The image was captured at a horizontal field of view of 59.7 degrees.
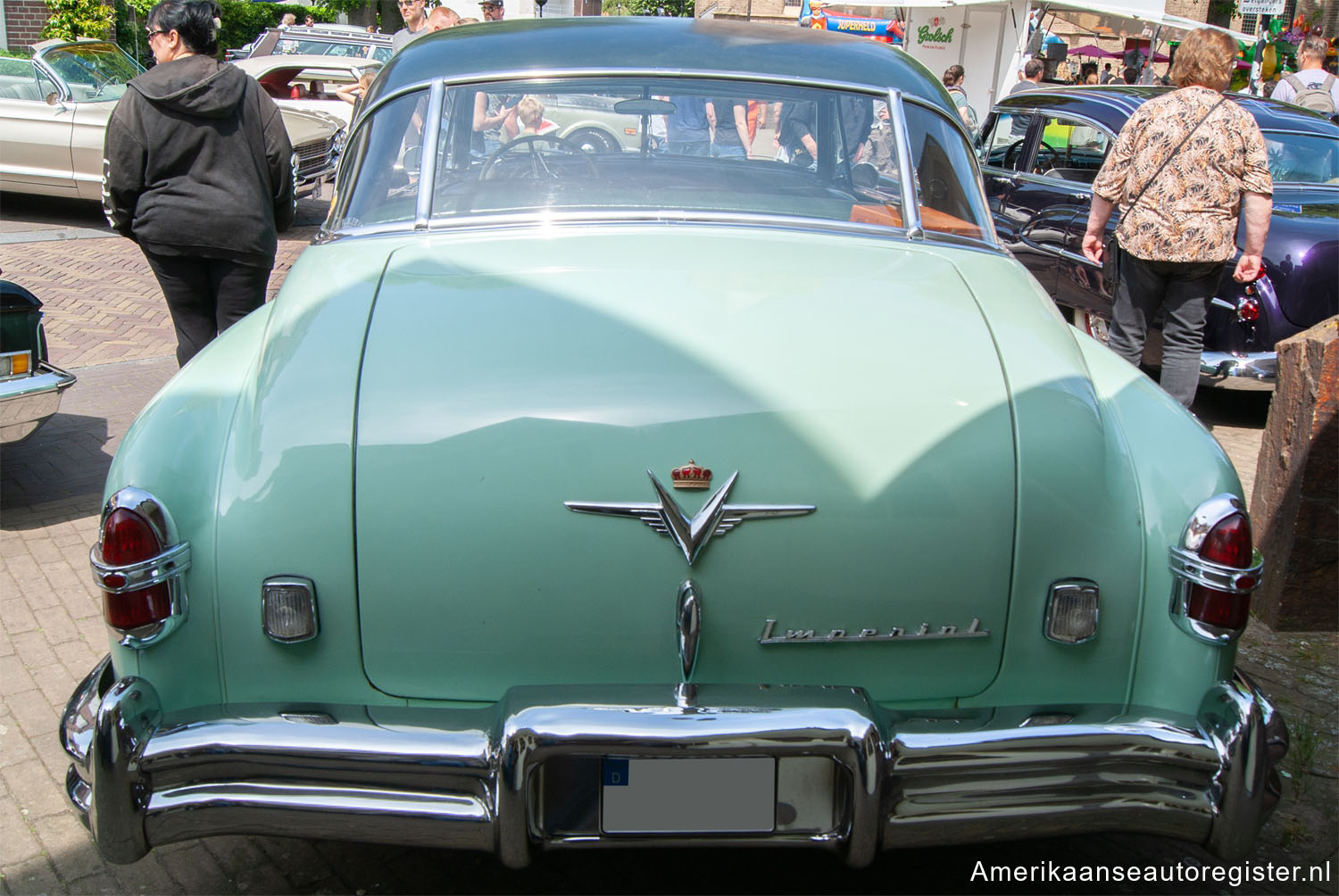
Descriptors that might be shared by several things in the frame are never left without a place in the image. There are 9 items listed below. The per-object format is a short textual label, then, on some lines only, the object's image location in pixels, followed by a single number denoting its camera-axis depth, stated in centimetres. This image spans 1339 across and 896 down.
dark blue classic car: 596
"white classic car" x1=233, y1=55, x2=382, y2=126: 1356
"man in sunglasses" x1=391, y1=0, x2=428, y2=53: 848
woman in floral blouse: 493
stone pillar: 383
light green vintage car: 204
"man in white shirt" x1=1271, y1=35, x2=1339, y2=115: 1029
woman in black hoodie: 435
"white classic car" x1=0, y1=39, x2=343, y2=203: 1094
